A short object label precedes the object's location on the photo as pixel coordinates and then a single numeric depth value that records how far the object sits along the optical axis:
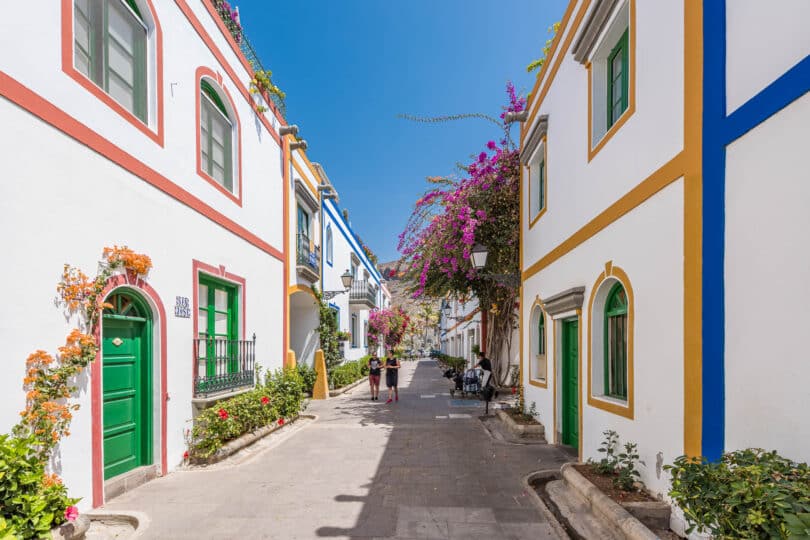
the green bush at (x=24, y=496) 3.19
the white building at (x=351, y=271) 16.45
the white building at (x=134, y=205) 3.94
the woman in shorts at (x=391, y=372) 13.23
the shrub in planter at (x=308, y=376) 13.81
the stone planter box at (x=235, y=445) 6.46
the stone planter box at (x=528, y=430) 7.92
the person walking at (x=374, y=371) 13.25
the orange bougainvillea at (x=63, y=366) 3.89
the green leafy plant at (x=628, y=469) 4.32
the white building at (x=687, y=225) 2.90
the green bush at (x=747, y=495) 2.29
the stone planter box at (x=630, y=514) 3.53
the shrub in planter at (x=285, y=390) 9.12
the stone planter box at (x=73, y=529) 3.61
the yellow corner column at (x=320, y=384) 13.87
